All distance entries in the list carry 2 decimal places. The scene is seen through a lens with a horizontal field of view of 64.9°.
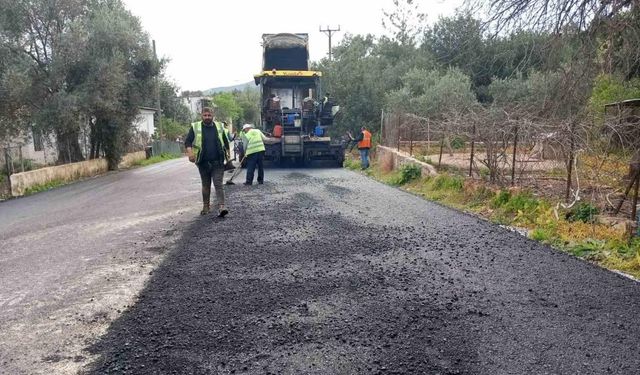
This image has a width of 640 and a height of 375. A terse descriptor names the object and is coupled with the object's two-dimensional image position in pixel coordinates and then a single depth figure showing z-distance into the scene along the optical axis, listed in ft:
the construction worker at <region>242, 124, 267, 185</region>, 41.09
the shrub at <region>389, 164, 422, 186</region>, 41.39
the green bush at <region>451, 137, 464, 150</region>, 38.46
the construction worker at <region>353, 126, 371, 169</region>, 57.67
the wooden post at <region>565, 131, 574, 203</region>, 24.59
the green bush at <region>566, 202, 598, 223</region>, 22.30
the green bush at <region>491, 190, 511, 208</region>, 27.20
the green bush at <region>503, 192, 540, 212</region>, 25.04
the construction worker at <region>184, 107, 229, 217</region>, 26.76
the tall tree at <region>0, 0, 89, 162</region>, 56.75
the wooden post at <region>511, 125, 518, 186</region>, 28.88
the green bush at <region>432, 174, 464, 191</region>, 33.19
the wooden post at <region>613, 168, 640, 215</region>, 20.56
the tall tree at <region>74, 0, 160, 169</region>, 59.72
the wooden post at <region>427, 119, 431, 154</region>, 44.57
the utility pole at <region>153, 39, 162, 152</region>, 73.67
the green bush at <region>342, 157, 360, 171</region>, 60.64
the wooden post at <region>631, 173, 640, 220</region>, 20.20
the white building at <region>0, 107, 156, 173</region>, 48.80
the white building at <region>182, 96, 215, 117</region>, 300.28
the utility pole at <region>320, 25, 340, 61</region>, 128.88
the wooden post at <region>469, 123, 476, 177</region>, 32.68
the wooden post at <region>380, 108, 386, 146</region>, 65.24
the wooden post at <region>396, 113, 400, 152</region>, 55.21
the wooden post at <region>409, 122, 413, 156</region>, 50.10
